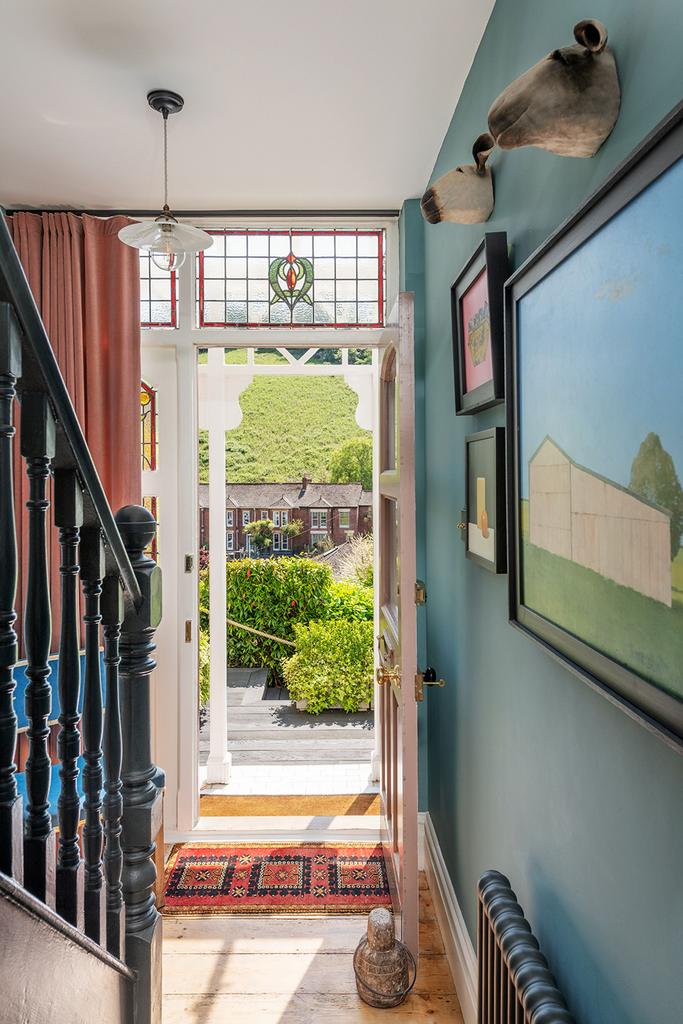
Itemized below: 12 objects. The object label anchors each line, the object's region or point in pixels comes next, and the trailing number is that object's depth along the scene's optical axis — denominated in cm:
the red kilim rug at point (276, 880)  251
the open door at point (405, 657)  200
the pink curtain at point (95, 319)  277
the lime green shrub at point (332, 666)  532
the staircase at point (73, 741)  96
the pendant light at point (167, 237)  225
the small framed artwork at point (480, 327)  153
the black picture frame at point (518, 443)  76
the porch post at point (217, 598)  355
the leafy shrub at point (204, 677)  540
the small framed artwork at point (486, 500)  155
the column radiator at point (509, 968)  106
